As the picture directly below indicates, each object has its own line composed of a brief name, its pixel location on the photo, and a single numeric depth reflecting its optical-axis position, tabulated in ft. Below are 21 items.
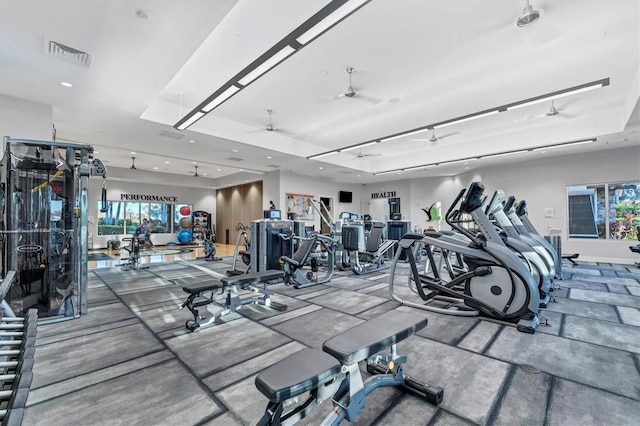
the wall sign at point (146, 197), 44.19
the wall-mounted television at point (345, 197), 44.42
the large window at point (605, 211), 25.42
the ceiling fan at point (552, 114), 19.61
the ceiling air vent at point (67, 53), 10.64
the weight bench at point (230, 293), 10.20
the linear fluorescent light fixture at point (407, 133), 18.79
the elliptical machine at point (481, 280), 10.32
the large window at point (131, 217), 42.80
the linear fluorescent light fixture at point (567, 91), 12.56
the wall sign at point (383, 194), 44.63
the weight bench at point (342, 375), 3.91
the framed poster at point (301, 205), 36.68
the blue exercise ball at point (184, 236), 45.55
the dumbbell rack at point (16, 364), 3.66
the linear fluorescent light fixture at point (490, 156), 22.08
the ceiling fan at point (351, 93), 15.05
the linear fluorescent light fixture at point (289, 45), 7.66
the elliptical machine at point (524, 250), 12.13
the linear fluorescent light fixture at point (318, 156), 25.77
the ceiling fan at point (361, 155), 33.04
